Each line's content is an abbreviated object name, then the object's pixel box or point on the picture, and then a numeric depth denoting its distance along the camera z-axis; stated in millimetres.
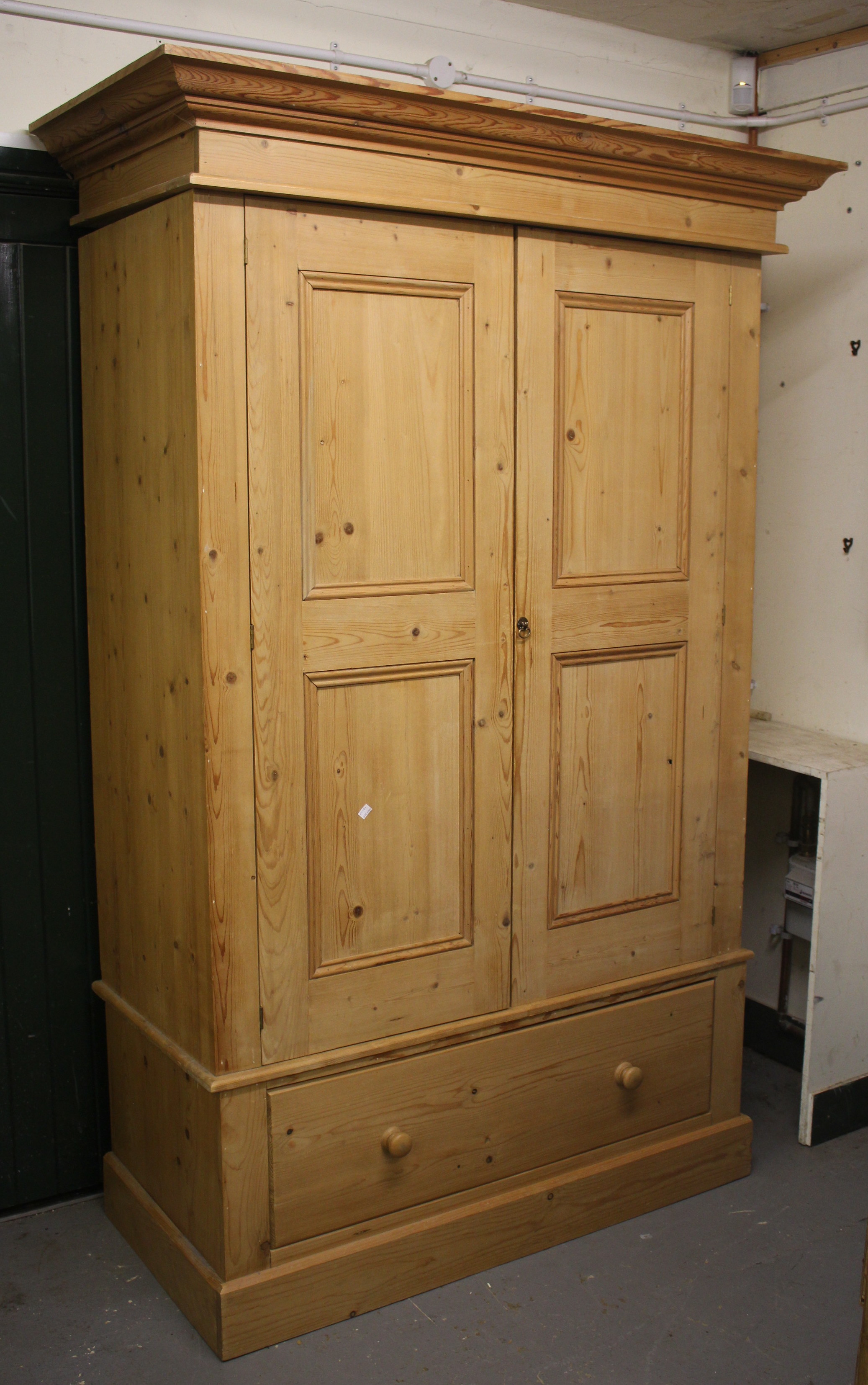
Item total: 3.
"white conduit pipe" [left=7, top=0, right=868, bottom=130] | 2490
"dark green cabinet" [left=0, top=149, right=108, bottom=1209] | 2617
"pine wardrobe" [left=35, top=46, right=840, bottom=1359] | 2246
